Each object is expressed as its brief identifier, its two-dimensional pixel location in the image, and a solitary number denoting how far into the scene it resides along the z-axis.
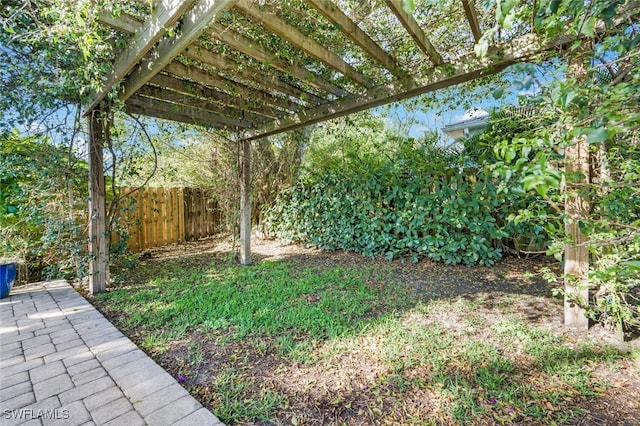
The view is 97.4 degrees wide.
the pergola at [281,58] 2.14
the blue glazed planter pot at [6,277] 3.34
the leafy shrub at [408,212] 4.07
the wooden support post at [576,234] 2.04
